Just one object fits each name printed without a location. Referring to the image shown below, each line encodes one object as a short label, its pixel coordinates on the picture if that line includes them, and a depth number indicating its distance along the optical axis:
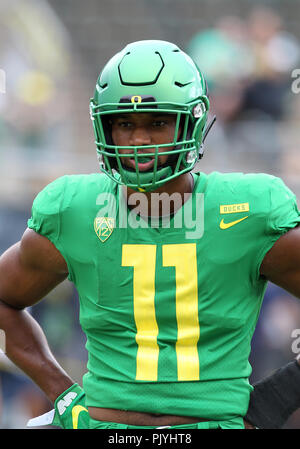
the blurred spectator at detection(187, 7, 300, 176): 14.10
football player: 5.11
